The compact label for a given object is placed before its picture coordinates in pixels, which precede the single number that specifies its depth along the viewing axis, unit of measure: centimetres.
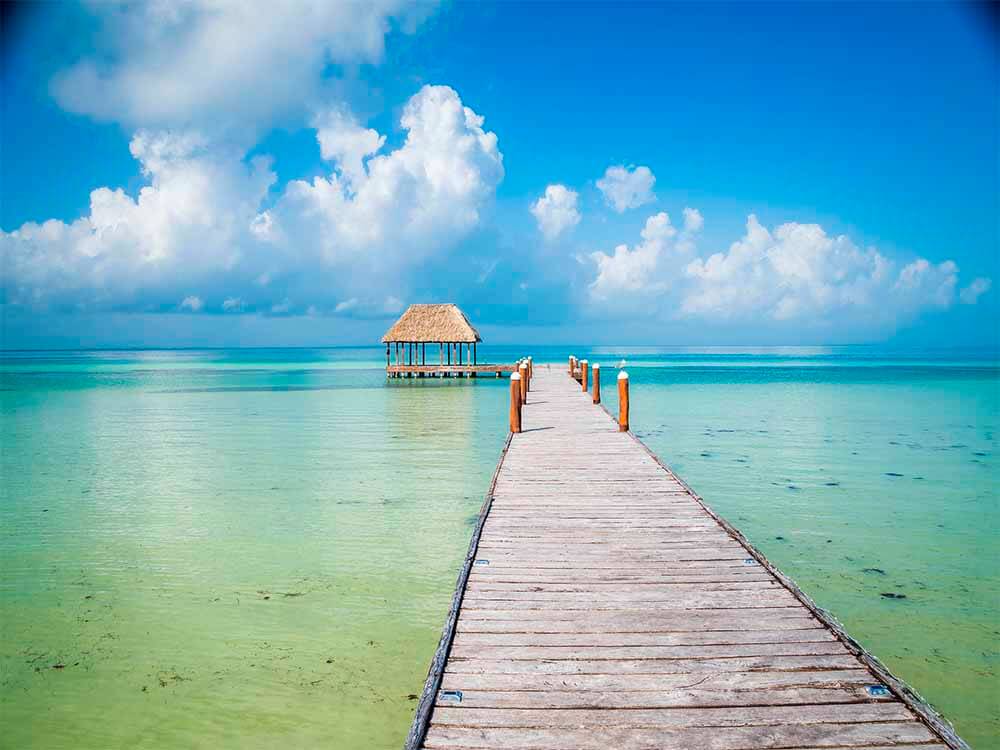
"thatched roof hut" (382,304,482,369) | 3938
